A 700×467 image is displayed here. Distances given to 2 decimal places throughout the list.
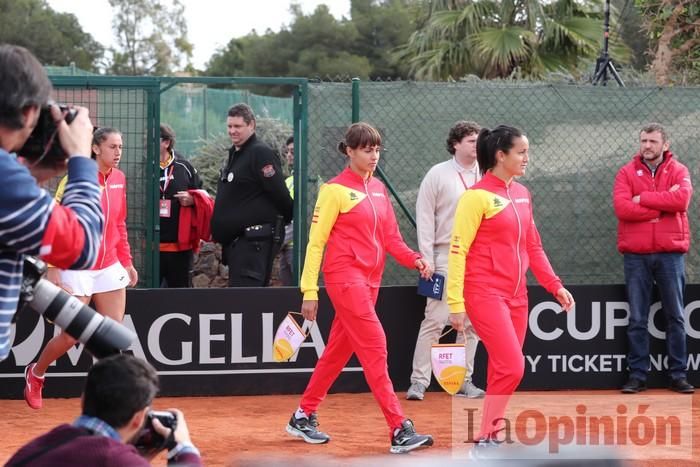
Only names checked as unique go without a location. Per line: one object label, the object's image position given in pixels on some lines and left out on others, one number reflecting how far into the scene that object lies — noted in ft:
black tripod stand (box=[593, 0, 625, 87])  72.01
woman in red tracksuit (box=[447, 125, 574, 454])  42.65
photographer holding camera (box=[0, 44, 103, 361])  19.75
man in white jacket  58.95
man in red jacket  61.67
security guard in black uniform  60.75
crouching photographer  19.70
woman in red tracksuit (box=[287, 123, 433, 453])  45.98
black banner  60.64
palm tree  137.49
